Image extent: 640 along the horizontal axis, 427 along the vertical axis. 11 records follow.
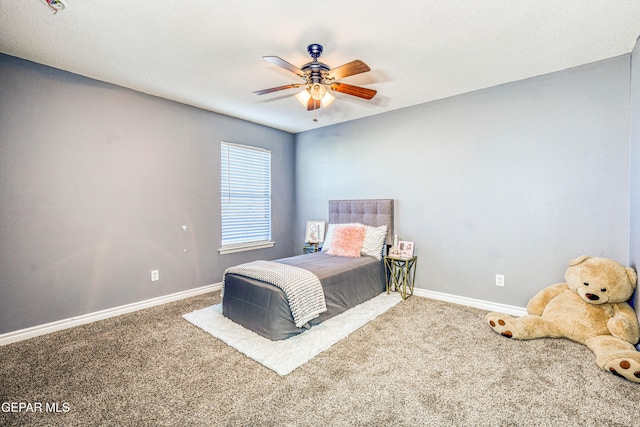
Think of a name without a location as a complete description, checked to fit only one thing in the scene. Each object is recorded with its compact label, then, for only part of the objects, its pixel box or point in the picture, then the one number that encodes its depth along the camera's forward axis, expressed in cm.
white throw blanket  248
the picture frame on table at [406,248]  365
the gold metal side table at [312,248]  433
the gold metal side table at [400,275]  362
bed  249
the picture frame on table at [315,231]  453
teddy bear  212
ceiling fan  212
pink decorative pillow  370
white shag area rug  219
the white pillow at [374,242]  372
